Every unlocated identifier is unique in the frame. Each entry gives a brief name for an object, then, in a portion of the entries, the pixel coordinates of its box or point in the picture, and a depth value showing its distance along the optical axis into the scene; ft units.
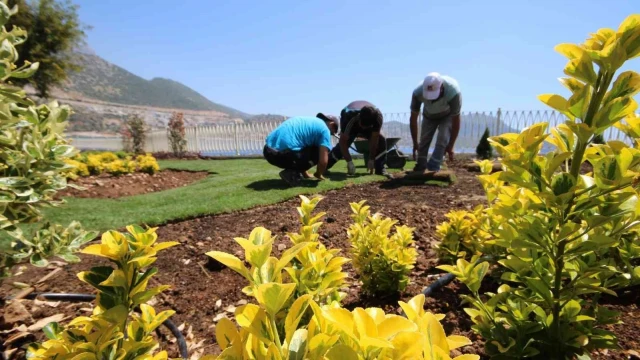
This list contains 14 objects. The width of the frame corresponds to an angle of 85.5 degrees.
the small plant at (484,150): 39.09
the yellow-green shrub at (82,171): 25.36
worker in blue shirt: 19.94
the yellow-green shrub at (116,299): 2.52
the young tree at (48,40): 58.23
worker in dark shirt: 23.26
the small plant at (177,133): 55.42
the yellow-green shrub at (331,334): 1.85
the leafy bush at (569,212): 2.78
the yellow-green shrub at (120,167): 27.04
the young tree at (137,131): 57.16
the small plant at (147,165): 28.62
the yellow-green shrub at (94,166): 27.27
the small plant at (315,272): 3.31
